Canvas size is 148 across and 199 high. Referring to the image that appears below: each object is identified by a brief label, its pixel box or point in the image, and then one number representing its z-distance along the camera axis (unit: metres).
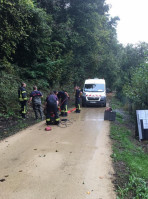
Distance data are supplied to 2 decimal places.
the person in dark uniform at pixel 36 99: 7.93
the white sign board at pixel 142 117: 6.46
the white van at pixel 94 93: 12.79
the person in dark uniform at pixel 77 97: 10.56
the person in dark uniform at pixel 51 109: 7.18
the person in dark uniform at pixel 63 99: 8.94
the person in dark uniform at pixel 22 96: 7.75
